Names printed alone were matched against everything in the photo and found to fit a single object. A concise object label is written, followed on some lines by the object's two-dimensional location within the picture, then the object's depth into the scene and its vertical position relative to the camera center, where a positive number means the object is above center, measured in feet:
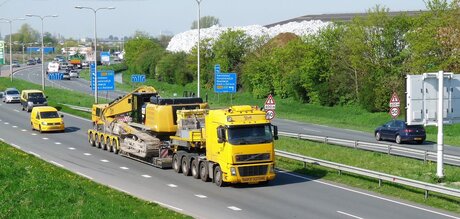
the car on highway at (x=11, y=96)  245.86 -12.45
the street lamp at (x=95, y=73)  191.21 -3.93
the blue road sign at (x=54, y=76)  408.46 -9.49
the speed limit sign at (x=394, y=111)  119.87 -8.70
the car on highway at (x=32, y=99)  207.00 -11.41
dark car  140.67 -14.56
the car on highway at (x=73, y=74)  466.33 -9.66
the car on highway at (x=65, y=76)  433.89 -10.15
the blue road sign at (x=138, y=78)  261.42 -6.91
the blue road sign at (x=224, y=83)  184.85 -6.18
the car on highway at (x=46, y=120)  154.92 -12.96
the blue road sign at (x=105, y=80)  205.46 -6.10
